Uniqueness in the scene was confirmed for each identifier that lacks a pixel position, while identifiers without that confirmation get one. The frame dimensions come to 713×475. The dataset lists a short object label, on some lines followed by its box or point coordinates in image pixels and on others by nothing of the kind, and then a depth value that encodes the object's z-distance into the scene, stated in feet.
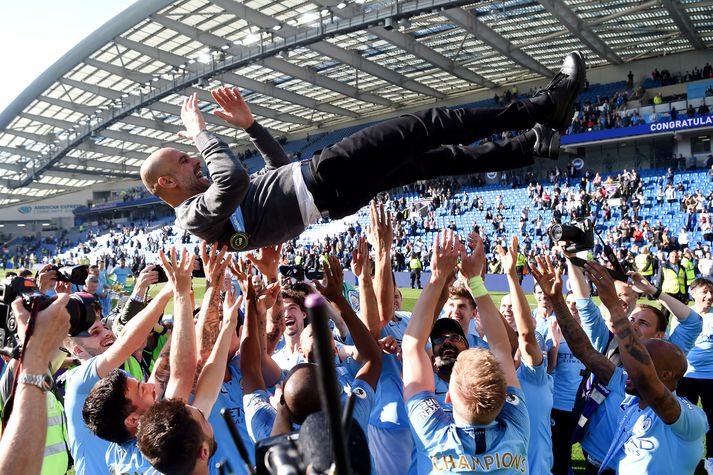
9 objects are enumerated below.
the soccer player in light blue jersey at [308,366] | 7.84
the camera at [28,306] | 5.82
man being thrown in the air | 10.66
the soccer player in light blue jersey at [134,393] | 7.99
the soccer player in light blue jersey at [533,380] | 10.23
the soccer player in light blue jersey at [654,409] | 8.63
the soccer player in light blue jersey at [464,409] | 7.18
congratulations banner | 80.72
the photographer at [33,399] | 4.97
